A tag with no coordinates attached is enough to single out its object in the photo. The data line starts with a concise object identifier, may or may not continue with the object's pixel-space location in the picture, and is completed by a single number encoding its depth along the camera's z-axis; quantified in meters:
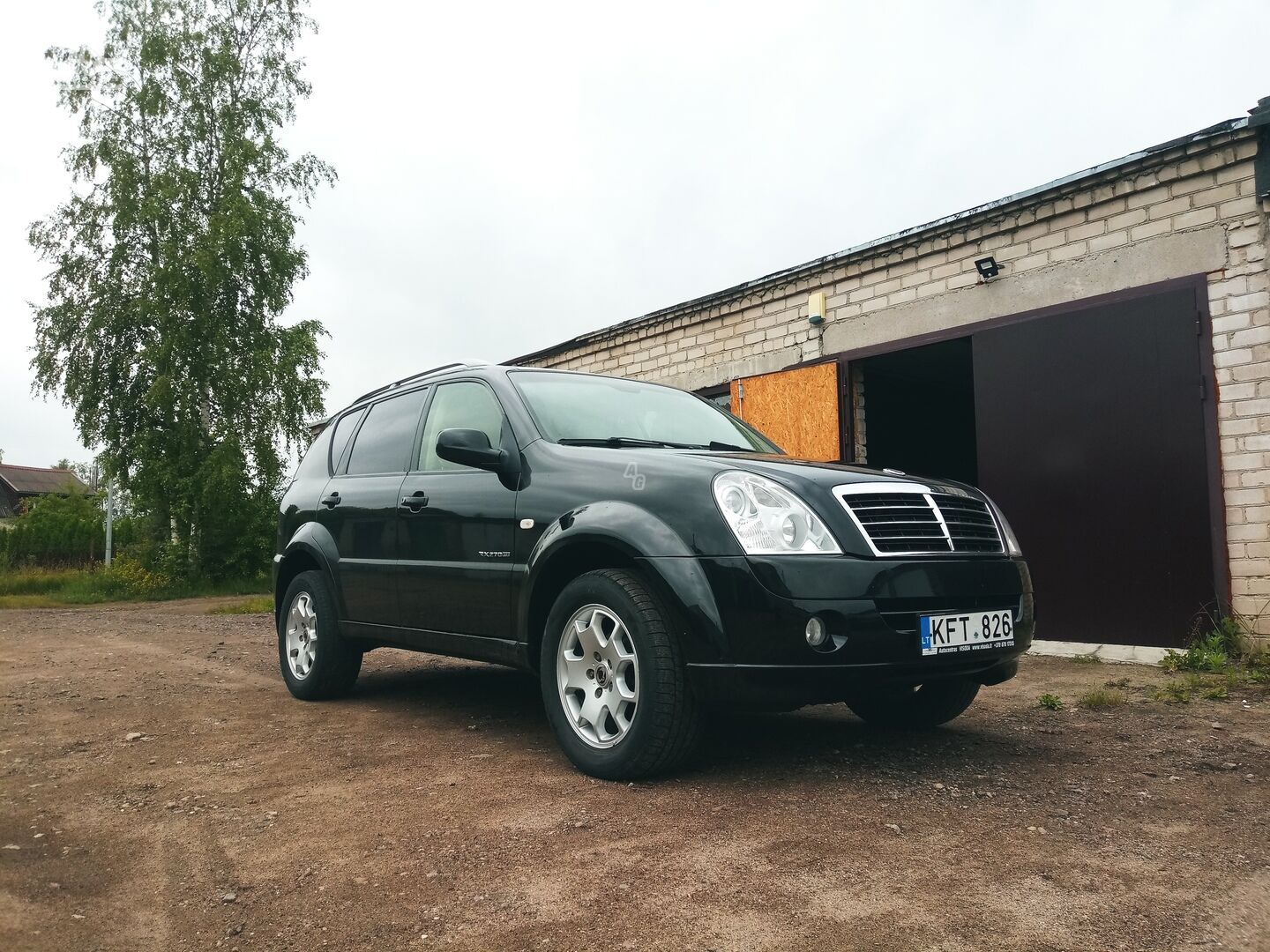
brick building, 6.80
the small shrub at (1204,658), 6.50
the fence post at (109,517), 28.45
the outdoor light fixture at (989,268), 8.31
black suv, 3.41
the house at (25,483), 65.44
